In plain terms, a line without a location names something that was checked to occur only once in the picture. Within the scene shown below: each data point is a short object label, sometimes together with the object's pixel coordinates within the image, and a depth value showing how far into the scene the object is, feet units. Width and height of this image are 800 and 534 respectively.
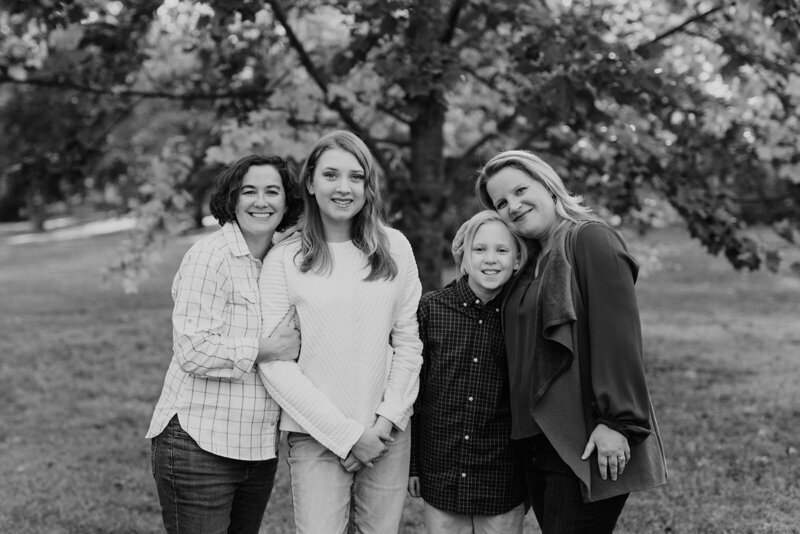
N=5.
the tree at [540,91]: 13.46
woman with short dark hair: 8.26
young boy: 8.93
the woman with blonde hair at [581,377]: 7.53
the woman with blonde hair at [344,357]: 8.49
